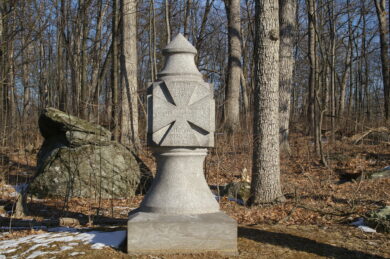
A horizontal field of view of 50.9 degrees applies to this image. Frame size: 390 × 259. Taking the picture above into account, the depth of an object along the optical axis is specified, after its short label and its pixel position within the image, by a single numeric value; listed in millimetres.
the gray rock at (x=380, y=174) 9516
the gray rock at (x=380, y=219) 5176
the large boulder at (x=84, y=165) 8812
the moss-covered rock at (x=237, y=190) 8727
